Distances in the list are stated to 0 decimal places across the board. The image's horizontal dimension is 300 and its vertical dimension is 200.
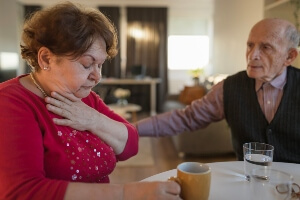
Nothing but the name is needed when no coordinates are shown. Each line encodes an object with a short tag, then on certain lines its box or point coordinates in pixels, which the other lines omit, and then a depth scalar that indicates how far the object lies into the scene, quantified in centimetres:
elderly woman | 67
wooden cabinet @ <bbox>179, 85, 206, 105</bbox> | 409
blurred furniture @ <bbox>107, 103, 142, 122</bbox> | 458
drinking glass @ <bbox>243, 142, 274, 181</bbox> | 95
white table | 82
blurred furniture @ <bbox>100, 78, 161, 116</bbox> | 653
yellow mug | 66
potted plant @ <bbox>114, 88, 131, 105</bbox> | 480
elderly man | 132
